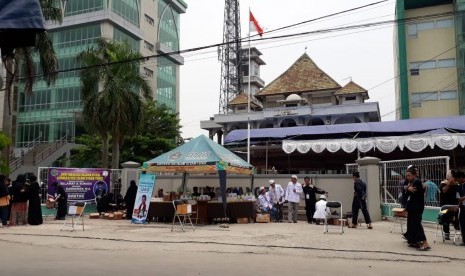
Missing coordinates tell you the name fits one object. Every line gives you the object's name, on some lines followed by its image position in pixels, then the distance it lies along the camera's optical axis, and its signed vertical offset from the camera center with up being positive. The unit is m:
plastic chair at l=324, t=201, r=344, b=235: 13.51 -0.85
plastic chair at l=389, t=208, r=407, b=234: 11.95 -0.99
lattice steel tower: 64.19 +16.92
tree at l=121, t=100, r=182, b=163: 36.72 +3.08
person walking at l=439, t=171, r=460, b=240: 11.79 -0.48
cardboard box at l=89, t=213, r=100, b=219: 19.75 -1.71
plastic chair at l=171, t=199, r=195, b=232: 14.13 -1.09
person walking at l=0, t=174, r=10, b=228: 15.31 -0.85
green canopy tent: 16.00 +0.49
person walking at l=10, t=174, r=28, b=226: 16.28 -0.97
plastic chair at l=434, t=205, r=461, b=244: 11.19 -0.96
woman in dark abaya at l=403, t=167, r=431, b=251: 10.22 -0.87
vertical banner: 16.91 -0.83
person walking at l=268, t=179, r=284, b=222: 18.71 -0.90
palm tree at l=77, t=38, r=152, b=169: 25.64 +4.57
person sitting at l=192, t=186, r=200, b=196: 18.01 -0.67
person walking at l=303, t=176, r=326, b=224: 17.52 -0.81
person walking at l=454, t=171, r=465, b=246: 10.87 -0.50
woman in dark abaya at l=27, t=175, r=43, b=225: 16.45 -1.09
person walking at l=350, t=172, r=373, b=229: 15.06 -0.83
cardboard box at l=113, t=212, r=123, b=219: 19.14 -1.61
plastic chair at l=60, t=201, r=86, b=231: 14.31 -1.08
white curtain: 21.19 +1.54
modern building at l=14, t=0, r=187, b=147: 50.94 +12.84
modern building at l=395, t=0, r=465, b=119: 38.53 +9.29
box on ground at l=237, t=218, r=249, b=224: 17.34 -1.64
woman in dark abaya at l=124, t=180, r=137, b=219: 19.03 -0.92
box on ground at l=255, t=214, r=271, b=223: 17.81 -1.61
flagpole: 28.73 +1.56
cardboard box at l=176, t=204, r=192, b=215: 14.10 -1.01
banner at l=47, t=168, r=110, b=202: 19.56 -0.26
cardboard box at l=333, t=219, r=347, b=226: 16.61 -1.64
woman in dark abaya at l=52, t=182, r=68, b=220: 18.55 -1.06
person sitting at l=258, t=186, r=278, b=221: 18.89 -1.27
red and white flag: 29.03 +9.19
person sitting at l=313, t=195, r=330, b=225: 15.51 -1.14
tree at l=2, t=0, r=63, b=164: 24.27 +5.97
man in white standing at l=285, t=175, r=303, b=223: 17.83 -0.79
